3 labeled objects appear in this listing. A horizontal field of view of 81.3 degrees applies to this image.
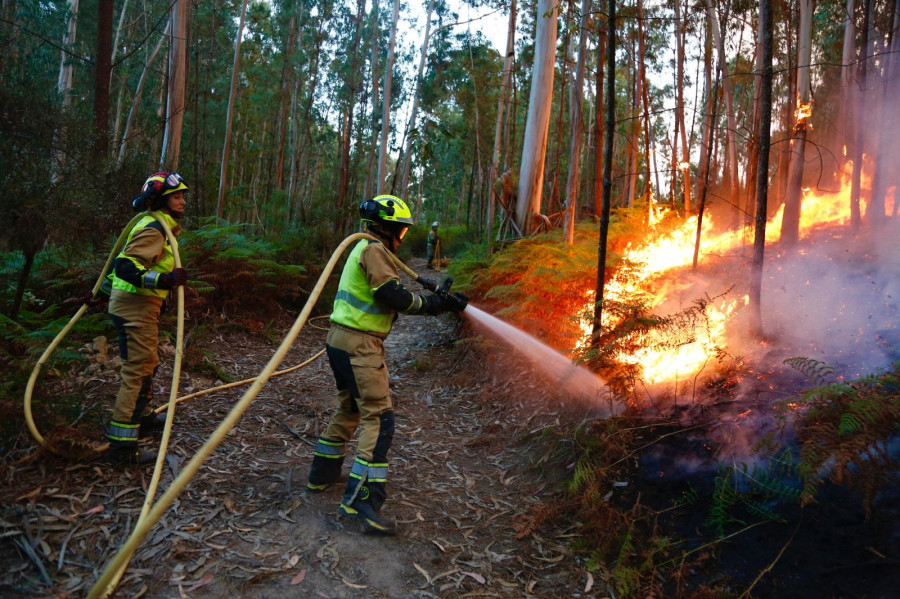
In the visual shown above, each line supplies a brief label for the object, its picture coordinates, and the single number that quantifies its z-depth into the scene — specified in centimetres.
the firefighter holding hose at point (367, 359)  405
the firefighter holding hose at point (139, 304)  439
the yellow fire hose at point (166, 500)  275
